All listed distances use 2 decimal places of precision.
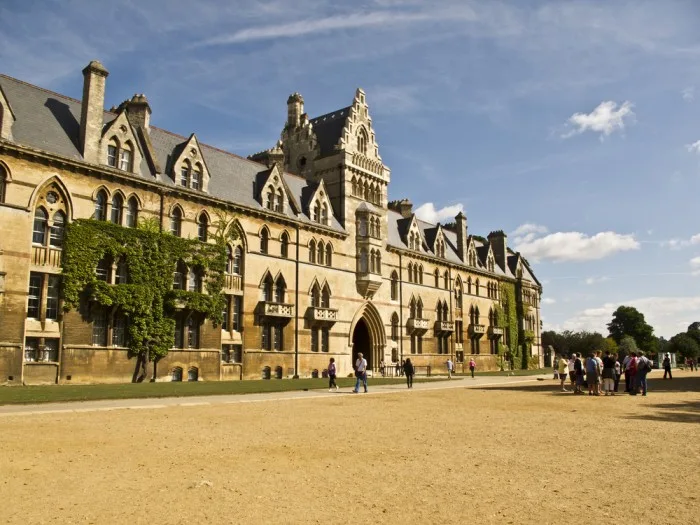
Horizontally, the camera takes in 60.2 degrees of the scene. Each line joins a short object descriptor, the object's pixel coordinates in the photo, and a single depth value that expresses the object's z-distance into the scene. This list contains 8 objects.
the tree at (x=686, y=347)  112.88
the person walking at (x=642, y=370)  26.25
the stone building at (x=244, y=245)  29.00
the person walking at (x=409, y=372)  31.48
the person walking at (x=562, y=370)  30.57
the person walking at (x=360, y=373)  27.70
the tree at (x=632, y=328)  129.12
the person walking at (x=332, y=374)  29.55
